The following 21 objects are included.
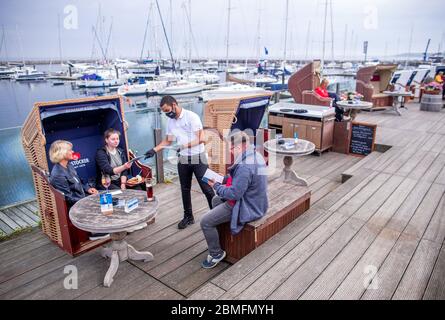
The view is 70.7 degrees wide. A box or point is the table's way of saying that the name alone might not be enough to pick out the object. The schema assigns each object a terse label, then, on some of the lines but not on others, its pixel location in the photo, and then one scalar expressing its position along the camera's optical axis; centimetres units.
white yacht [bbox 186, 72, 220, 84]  3977
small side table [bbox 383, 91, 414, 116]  1094
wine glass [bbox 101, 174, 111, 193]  368
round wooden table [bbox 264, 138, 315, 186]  506
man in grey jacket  296
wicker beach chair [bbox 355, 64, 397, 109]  1181
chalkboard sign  719
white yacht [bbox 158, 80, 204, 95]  3256
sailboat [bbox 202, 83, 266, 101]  2322
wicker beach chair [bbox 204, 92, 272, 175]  555
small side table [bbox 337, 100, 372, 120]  789
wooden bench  325
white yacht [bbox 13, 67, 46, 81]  5909
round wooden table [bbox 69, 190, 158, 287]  280
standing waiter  398
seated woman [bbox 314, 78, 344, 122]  850
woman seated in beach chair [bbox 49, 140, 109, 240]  344
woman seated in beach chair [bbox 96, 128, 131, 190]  402
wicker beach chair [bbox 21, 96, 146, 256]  354
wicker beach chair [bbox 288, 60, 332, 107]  877
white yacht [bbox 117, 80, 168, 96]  3219
